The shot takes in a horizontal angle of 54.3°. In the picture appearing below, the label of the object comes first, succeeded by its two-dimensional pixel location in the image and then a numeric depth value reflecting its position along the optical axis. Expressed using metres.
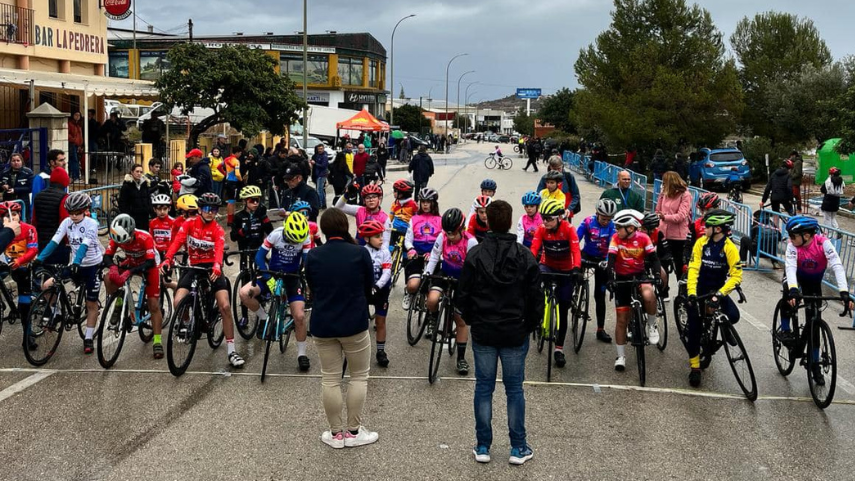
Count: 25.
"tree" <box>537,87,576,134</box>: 70.54
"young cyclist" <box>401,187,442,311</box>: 9.29
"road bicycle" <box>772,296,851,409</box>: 7.28
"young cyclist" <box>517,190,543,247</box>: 9.41
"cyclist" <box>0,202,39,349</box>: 8.92
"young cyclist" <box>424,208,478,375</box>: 8.12
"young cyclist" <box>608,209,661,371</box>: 8.29
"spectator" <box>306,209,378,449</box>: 6.06
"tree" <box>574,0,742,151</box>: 37.06
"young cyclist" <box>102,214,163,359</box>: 8.02
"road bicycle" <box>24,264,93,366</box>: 8.38
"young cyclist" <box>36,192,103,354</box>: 8.48
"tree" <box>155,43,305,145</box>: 24.20
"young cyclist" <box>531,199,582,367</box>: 8.46
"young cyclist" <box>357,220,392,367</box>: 7.85
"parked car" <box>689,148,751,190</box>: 31.41
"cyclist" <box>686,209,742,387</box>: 7.75
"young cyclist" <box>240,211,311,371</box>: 8.12
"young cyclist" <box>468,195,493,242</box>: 9.47
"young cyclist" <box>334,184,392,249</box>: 9.54
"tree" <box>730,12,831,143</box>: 47.02
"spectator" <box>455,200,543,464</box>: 5.75
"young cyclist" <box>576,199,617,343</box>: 9.48
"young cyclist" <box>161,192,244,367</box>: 8.32
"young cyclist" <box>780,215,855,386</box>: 7.74
